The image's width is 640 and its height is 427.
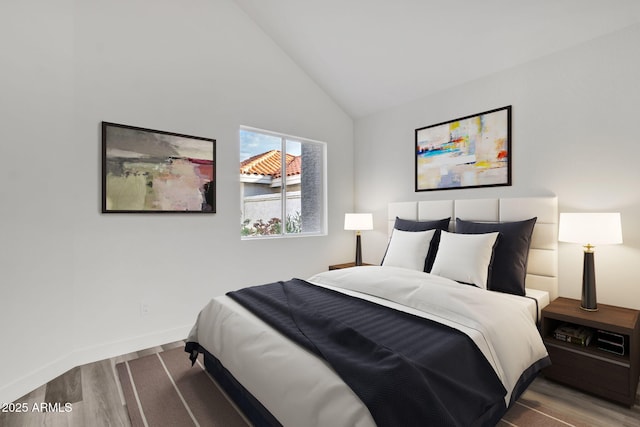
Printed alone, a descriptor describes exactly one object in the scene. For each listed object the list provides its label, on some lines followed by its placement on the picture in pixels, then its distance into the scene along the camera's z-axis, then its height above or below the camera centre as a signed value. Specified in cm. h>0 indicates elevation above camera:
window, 351 +33
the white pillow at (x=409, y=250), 284 -34
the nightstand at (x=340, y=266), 394 -66
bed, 119 -61
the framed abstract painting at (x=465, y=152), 294 +60
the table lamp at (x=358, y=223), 389 -13
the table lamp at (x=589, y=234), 210 -15
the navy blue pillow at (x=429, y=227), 286 -14
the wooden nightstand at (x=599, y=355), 191 -90
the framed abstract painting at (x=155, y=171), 258 +36
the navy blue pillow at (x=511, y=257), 244 -35
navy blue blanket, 113 -60
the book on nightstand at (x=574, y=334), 210 -82
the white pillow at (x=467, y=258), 243 -36
